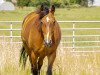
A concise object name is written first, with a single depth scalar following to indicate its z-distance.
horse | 11.50
